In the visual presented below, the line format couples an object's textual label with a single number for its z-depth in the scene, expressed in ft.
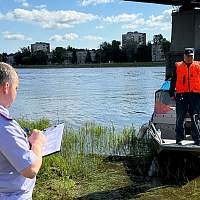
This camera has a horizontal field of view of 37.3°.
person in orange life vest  17.92
